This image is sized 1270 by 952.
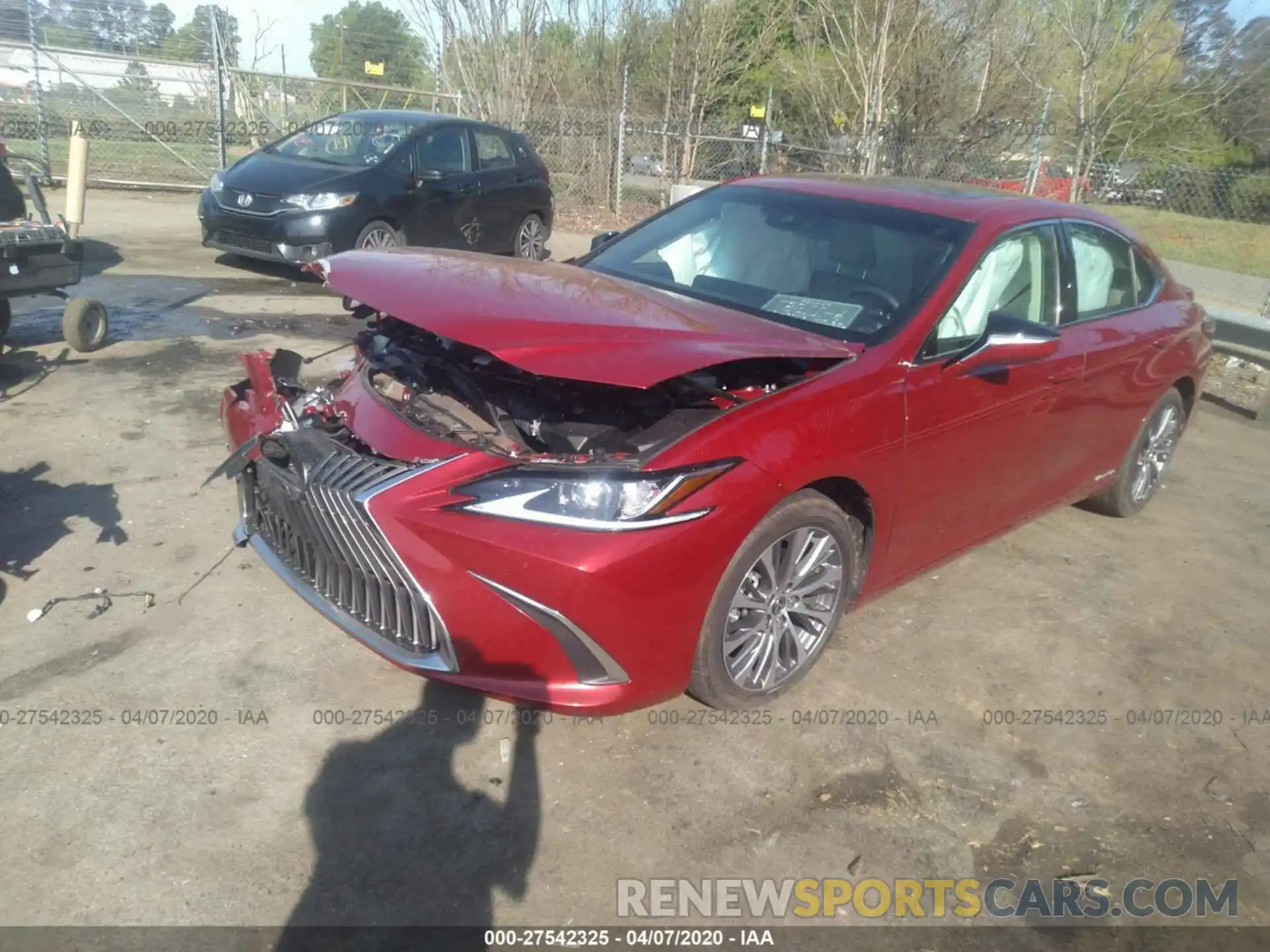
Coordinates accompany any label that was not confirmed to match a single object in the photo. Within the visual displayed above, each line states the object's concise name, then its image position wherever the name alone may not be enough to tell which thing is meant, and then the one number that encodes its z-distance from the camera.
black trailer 6.41
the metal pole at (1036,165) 16.12
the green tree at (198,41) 15.95
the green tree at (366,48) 19.91
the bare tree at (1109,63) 13.28
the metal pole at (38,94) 14.16
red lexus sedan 2.95
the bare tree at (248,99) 16.05
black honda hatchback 9.49
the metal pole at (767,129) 17.08
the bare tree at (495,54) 17.09
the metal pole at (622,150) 16.45
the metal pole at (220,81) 14.55
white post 7.43
